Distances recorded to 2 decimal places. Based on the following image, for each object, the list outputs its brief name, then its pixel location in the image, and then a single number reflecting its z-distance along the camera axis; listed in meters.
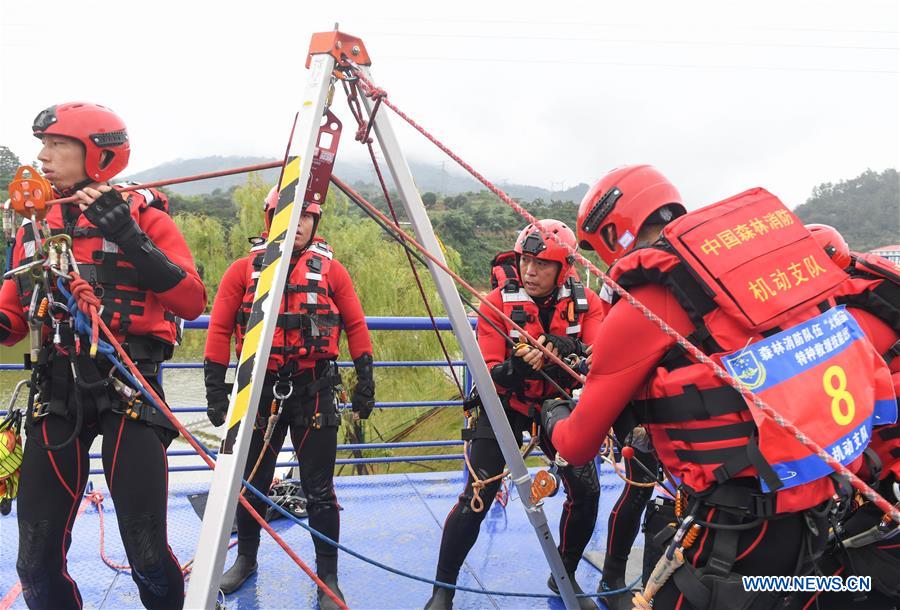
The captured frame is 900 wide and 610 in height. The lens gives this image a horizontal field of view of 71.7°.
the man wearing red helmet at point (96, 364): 2.40
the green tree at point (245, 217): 15.91
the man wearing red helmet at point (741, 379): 1.68
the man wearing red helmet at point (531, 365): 3.22
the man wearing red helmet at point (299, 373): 3.35
